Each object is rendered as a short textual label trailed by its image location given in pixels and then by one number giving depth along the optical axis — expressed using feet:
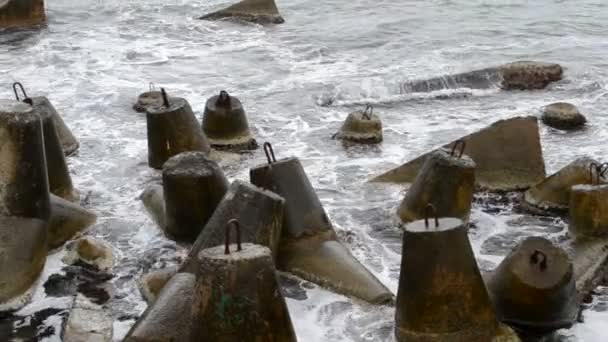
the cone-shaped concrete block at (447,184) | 22.85
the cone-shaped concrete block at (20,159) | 20.20
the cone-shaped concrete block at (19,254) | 19.39
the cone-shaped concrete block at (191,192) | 22.00
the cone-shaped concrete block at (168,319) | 15.55
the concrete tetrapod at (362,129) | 32.48
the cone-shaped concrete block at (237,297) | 14.28
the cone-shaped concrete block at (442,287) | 16.72
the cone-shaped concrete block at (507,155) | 26.53
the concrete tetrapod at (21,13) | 59.26
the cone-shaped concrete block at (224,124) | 31.17
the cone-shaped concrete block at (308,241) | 19.64
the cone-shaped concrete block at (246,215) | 19.08
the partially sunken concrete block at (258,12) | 61.41
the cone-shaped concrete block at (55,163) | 25.18
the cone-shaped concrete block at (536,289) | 17.52
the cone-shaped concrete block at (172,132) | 28.60
